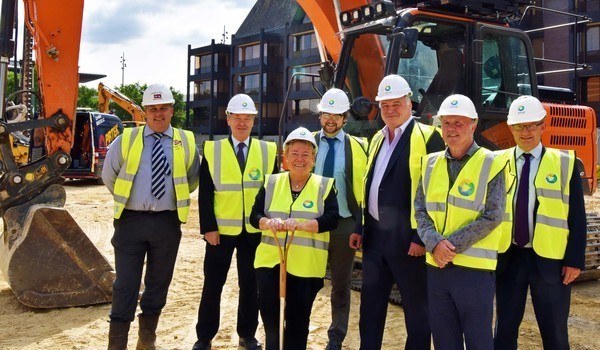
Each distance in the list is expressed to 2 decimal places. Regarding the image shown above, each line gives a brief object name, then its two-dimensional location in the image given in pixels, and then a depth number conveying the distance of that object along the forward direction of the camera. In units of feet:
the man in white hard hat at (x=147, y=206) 14.97
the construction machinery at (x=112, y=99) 73.41
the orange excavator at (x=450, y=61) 19.42
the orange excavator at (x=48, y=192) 19.16
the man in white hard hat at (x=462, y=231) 11.11
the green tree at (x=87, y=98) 173.17
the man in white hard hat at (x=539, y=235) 12.36
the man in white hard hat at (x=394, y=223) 12.78
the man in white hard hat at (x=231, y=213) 15.31
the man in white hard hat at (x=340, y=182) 15.46
